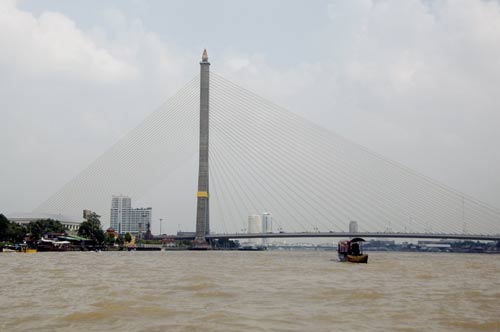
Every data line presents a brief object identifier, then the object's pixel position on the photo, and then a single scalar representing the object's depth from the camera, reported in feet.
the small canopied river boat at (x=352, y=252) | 136.56
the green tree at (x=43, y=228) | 257.96
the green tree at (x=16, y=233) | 244.01
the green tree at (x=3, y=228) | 236.34
